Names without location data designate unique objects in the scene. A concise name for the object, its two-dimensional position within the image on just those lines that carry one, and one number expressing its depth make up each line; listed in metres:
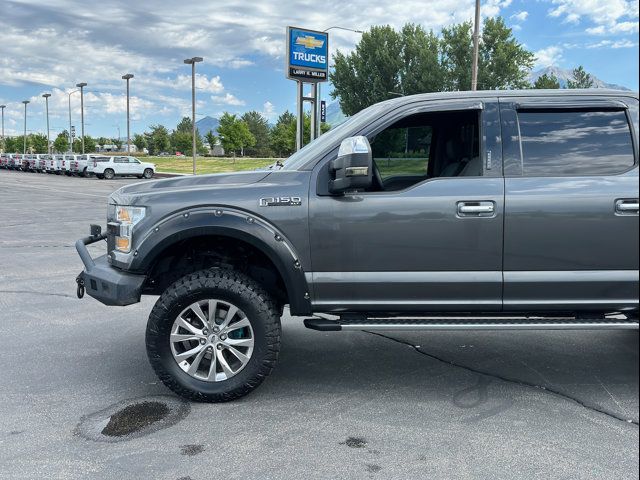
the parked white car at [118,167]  40.28
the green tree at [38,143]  106.96
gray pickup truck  3.71
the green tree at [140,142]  122.44
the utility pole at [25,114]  79.38
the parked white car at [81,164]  42.13
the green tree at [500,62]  56.84
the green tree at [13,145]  111.25
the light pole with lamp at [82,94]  59.25
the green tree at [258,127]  118.75
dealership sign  26.94
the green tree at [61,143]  104.11
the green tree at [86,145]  104.19
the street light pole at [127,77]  48.94
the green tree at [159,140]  108.62
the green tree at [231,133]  70.62
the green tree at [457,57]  58.31
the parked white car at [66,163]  43.97
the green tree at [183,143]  102.54
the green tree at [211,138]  98.79
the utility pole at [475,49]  23.42
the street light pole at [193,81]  38.59
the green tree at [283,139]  78.47
